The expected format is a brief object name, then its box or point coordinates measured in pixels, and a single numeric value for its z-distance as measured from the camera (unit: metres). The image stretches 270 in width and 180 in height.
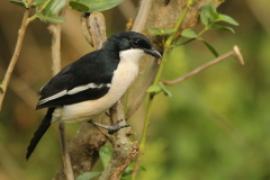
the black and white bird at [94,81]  6.86
